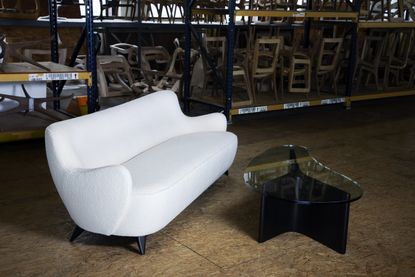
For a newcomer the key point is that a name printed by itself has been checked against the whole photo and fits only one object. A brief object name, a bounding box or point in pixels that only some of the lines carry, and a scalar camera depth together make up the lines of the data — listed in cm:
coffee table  275
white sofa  253
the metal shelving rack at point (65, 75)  431
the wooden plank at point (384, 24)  696
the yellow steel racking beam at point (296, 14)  559
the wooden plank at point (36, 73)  427
